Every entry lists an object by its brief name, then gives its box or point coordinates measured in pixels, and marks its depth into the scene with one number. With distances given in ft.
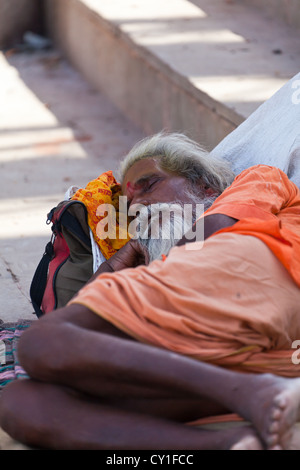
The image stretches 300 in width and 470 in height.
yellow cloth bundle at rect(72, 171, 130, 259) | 21.94
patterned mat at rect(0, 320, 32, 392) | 19.21
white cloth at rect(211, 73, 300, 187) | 21.83
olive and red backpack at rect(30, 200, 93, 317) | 21.68
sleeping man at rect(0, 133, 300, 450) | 13.78
